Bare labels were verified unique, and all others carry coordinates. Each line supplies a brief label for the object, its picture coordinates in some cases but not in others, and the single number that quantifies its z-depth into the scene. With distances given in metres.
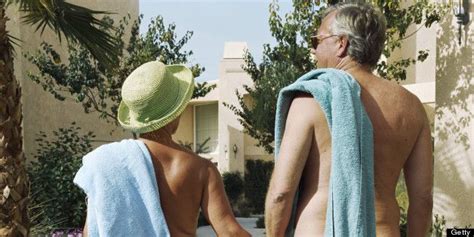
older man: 2.37
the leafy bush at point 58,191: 11.23
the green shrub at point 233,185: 20.86
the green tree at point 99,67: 13.91
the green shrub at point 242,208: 20.19
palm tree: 5.59
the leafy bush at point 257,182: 20.64
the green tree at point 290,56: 8.88
